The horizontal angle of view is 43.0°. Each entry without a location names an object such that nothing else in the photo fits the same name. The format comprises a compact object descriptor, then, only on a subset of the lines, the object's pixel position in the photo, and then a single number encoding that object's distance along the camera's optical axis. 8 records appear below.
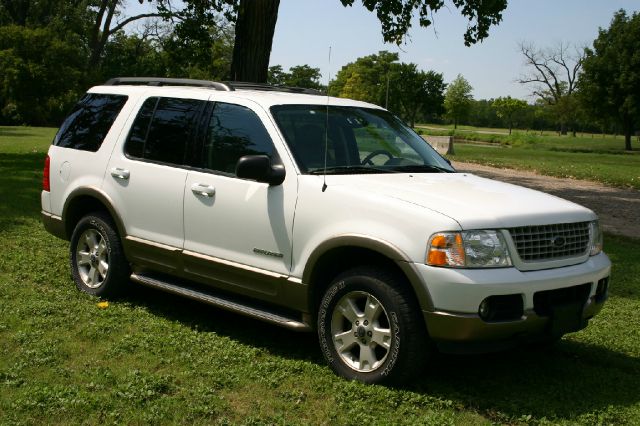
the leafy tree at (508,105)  100.06
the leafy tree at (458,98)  103.19
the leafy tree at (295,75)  118.38
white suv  4.76
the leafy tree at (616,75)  47.54
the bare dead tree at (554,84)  86.22
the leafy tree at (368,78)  106.81
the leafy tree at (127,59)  69.37
